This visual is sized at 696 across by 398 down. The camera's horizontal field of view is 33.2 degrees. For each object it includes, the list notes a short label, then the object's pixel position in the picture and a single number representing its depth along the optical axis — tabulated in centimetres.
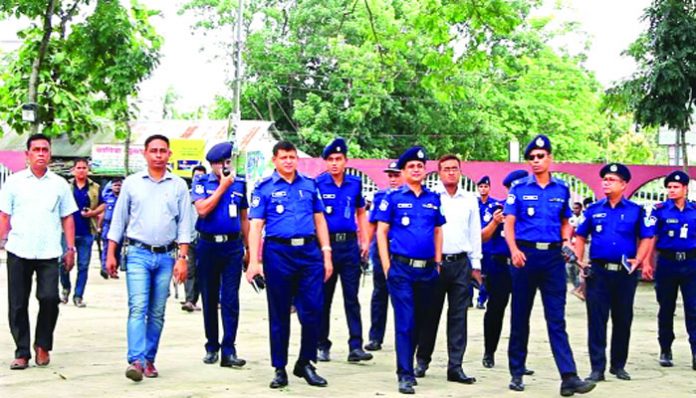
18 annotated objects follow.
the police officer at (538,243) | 919
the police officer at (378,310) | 1161
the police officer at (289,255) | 911
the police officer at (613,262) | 1005
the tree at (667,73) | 2055
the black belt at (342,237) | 1066
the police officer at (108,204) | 1626
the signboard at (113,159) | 3497
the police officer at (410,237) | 924
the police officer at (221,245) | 1000
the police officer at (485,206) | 1350
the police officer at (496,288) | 1050
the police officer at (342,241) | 1066
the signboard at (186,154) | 3409
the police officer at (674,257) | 1133
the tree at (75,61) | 1948
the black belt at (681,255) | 1134
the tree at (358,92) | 4012
